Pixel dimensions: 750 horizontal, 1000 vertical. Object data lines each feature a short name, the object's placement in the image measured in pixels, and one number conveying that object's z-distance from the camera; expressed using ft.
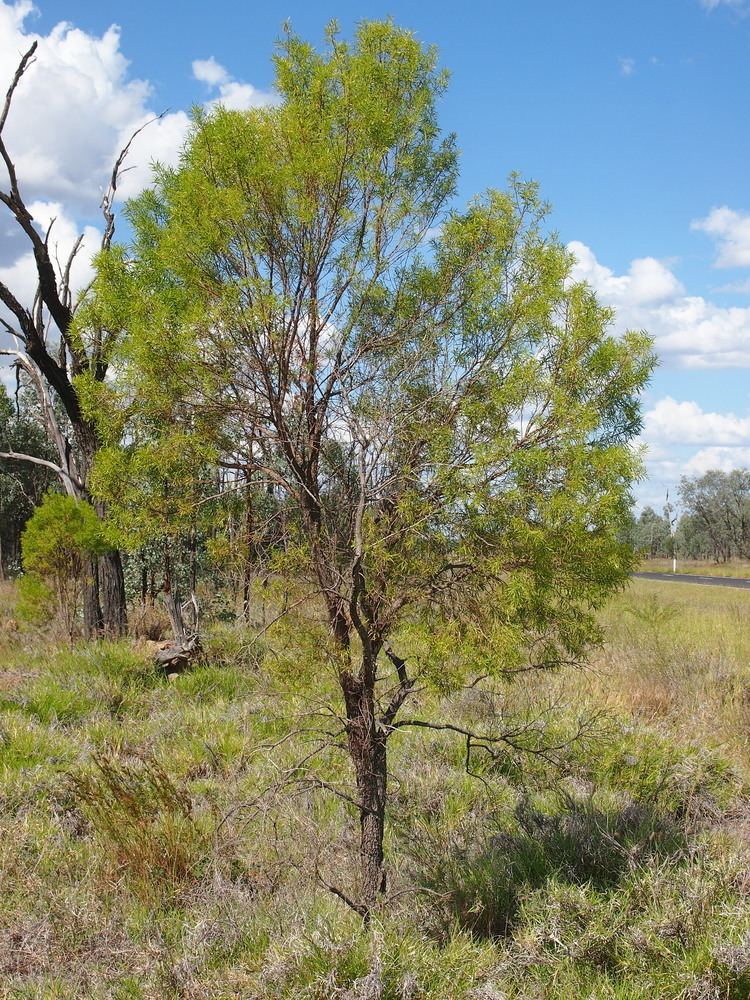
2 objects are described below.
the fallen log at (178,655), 31.30
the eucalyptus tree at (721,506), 212.23
